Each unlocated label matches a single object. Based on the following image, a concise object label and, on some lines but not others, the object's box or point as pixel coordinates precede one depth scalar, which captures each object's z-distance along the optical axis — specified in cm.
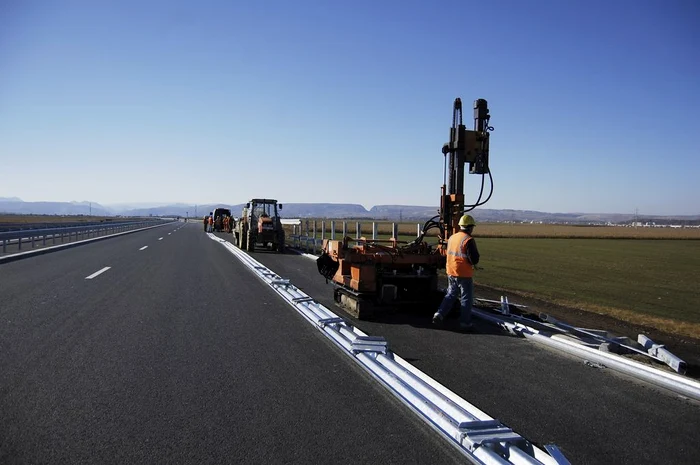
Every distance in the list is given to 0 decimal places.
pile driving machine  934
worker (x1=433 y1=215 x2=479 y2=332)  816
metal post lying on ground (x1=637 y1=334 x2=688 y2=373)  615
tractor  2555
